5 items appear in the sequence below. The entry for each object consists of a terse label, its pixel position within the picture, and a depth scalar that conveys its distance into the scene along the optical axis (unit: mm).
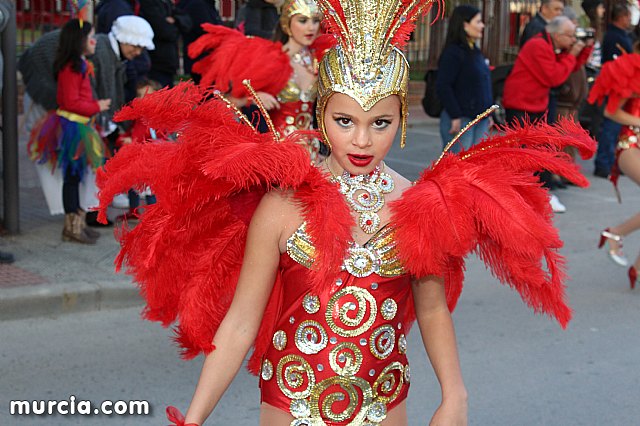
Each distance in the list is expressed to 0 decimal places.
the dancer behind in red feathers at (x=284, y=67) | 6945
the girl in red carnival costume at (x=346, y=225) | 2730
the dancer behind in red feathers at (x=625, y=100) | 7078
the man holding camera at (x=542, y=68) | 10234
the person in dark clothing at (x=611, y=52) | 12328
